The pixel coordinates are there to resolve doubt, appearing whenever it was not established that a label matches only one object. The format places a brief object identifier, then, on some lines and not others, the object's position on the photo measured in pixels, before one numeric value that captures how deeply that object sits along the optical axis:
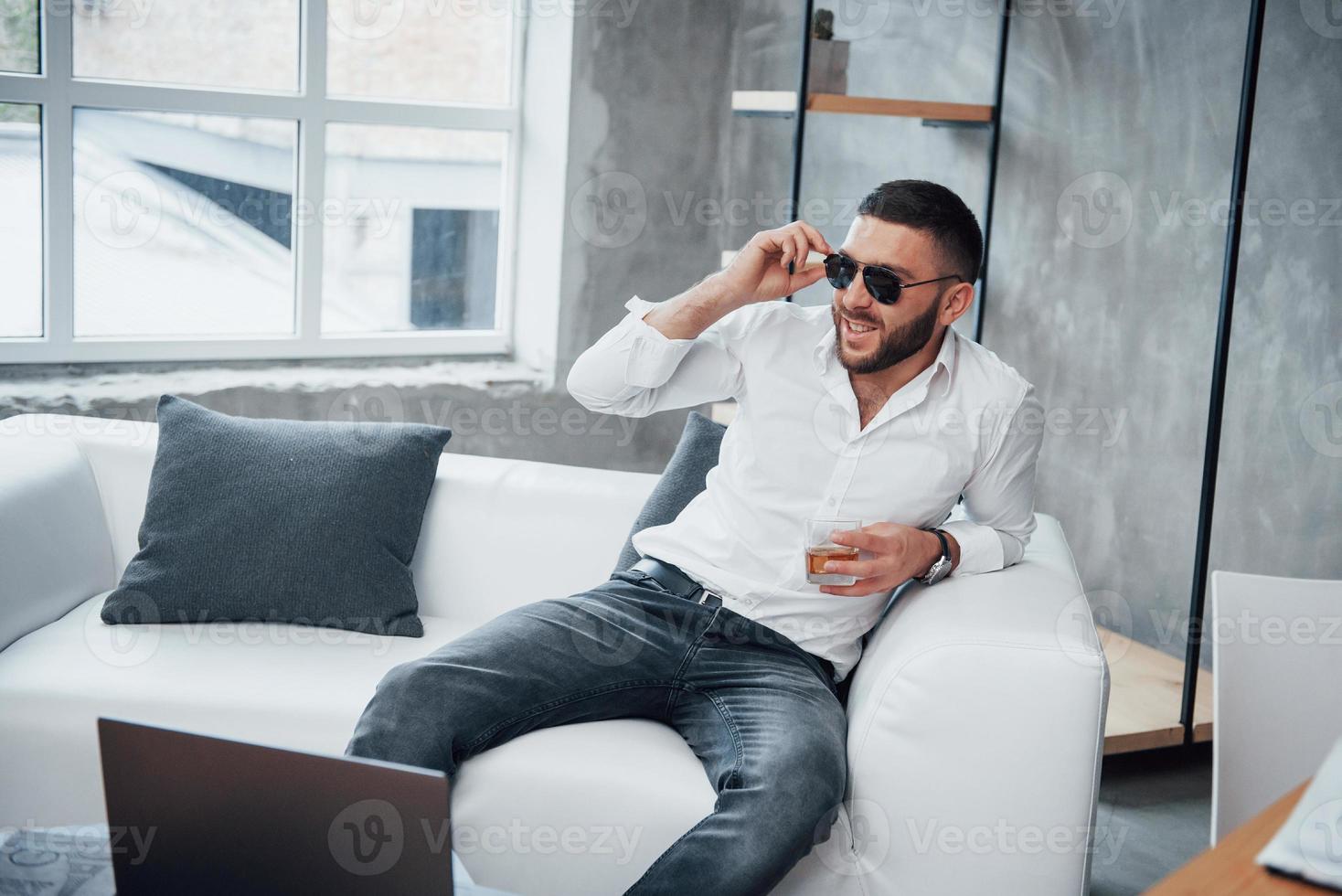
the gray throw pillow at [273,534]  2.12
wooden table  0.81
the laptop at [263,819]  1.09
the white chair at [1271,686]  1.43
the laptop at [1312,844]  0.82
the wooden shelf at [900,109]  2.93
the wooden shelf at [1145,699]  2.66
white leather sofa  1.61
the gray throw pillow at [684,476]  2.14
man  1.80
